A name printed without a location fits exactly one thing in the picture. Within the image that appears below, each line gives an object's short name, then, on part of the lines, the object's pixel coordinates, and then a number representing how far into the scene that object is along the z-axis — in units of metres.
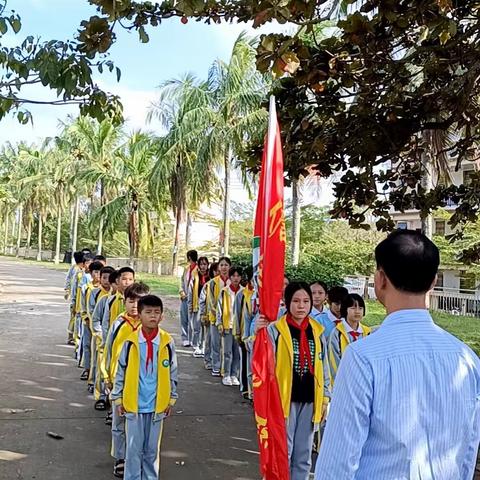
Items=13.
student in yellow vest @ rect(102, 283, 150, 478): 5.14
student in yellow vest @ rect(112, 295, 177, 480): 4.68
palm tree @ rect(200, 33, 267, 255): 19.03
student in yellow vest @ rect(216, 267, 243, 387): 9.00
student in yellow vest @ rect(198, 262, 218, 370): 9.93
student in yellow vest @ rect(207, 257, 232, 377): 9.48
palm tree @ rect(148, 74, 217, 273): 20.36
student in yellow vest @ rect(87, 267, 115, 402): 7.27
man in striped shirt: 1.84
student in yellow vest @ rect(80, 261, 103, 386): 8.73
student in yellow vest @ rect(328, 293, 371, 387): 5.62
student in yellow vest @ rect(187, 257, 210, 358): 11.12
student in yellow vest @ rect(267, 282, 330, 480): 4.72
